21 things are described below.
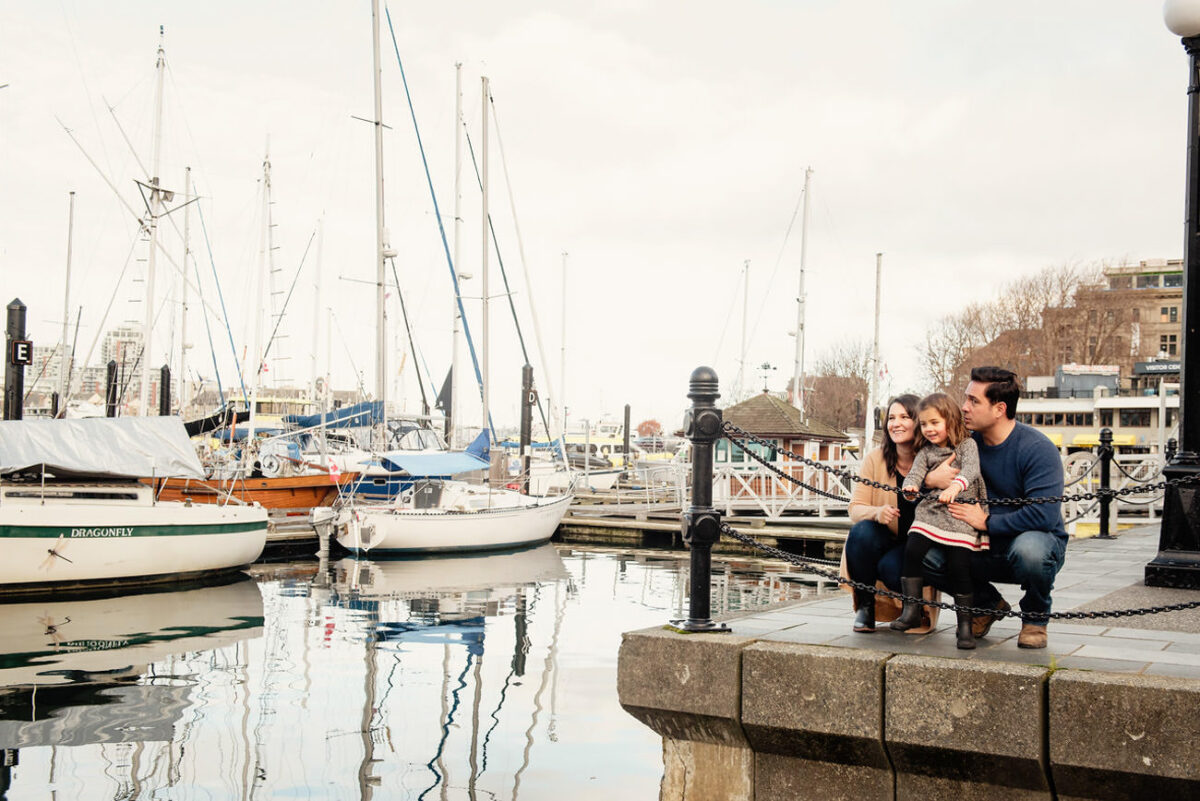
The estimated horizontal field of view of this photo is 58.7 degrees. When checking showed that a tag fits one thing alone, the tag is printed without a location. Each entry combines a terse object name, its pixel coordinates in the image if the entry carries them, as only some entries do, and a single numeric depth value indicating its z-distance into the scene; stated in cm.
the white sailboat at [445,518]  2586
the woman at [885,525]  555
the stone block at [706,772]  520
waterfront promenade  430
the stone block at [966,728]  447
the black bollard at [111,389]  3750
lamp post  808
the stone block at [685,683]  506
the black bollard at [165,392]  3859
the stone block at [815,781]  492
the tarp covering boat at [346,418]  3344
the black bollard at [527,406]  3603
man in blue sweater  517
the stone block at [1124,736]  421
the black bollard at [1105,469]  1541
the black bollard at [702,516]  532
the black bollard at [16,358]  2266
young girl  520
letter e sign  2256
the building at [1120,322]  7638
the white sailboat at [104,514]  1889
